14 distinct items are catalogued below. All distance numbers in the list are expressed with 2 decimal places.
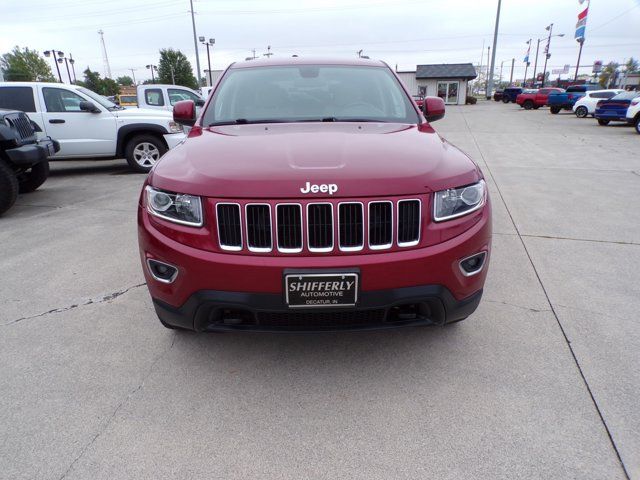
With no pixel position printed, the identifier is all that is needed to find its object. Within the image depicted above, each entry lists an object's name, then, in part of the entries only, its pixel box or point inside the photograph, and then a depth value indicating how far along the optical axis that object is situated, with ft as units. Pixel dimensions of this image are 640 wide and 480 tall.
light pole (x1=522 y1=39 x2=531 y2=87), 246.64
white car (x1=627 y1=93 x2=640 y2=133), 51.24
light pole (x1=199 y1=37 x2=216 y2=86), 149.52
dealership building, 154.71
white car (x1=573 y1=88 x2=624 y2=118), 72.33
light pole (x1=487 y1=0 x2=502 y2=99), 138.35
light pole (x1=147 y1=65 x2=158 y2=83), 253.44
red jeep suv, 6.46
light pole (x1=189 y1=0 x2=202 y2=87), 116.50
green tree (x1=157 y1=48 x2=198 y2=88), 231.50
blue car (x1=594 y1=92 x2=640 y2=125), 56.85
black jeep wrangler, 17.44
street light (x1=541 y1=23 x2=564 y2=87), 210.47
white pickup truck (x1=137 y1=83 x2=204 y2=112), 40.96
